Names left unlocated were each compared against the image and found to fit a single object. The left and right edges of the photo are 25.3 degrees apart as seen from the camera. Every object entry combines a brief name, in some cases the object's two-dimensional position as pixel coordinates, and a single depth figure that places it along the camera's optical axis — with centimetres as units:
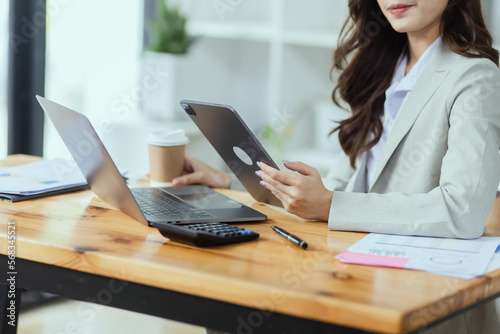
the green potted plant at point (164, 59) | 376
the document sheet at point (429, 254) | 179
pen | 188
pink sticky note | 179
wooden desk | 166
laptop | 196
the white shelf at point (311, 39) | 350
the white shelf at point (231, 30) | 372
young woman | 199
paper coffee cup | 230
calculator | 184
